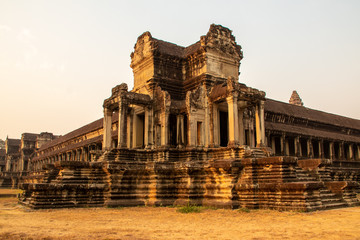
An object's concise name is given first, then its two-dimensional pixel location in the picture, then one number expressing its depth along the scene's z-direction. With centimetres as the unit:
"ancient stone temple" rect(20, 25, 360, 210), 1324
